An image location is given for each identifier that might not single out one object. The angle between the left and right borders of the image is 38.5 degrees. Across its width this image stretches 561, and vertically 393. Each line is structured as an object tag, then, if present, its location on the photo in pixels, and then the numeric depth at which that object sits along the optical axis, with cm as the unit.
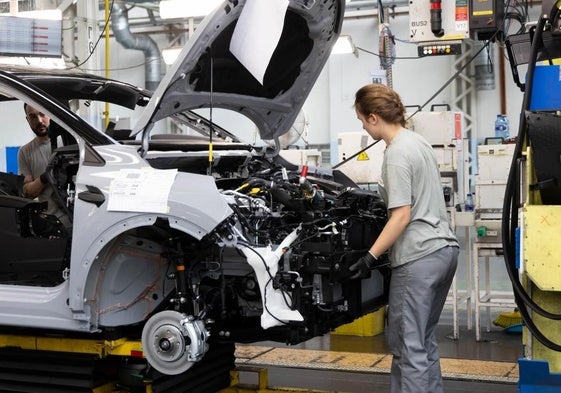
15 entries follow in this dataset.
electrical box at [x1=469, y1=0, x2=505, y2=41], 663
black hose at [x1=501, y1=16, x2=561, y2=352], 368
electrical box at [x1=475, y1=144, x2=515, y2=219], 738
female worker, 411
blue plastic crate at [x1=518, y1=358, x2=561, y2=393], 365
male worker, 576
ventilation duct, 1631
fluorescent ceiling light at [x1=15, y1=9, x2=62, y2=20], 1029
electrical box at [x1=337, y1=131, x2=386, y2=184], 776
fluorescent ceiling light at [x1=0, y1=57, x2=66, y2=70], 1038
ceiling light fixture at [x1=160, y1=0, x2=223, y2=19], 980
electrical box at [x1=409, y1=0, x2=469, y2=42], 718
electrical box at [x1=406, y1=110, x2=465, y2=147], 746
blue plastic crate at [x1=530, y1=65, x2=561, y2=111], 365
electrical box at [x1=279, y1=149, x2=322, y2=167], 866
